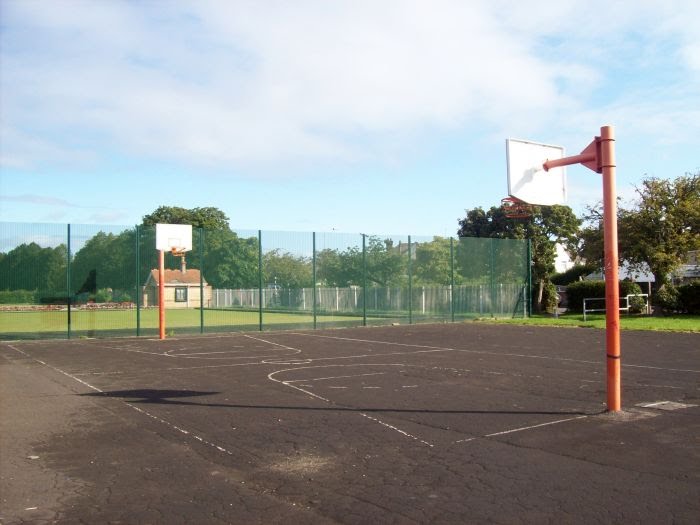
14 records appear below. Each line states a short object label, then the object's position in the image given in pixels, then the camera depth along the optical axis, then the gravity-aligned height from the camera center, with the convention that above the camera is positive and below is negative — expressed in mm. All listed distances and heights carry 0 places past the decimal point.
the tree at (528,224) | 49156 +4532
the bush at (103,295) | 21547 -369
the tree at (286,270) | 24594 +448
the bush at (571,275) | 54259 +250
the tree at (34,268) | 20000 +527
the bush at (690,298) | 30250 -1005
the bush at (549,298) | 34053 -1038
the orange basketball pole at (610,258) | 8172 +248
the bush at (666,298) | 29766 -970
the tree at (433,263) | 28547 +750
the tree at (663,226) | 29312 +2321
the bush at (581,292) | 35156 -776
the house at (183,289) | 23047 -216
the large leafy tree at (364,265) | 25984 +652
